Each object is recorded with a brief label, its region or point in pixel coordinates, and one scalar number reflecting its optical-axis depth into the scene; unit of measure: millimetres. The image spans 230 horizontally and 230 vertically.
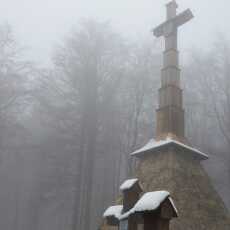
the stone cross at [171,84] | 15125
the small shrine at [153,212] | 4770
